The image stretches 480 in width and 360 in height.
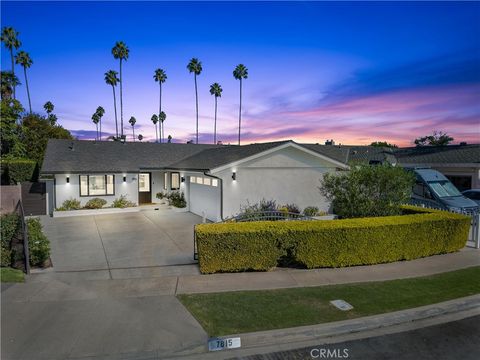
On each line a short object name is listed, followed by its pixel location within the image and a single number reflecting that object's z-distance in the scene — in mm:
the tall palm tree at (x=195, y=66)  50500
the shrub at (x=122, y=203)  20533
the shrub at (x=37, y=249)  9656
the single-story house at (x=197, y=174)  17078
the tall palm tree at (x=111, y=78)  45875
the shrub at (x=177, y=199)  21109
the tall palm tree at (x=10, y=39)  40688
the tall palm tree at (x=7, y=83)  29555
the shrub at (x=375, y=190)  12719
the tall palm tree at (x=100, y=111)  76375
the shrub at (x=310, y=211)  18500
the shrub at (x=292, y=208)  17789
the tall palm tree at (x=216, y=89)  55884
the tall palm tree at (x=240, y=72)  50531
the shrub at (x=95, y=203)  19797
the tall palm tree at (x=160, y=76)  55469
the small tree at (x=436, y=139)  64562
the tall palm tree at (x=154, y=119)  93012
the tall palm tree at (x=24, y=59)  44594
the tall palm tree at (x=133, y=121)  103938
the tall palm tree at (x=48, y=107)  68250
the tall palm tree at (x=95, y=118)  78225
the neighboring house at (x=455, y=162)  21016
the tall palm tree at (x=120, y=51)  42469
